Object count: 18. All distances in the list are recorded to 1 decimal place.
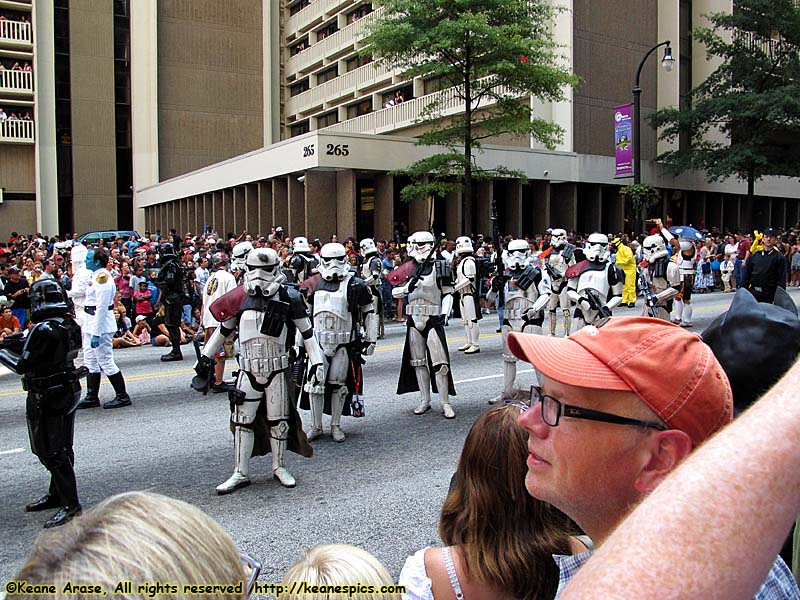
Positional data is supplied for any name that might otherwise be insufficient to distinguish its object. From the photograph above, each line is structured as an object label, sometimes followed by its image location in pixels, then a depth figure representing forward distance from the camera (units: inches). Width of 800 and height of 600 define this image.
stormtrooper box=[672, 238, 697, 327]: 633.6
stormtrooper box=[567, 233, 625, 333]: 394.6
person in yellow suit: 756.0
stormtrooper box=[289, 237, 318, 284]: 479.8
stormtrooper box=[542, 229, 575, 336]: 423.3
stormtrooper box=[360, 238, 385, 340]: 616.9
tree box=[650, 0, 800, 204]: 1341.0
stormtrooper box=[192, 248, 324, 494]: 251.1
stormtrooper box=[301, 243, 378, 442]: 310.3
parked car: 1110.4
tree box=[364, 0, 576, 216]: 810.8
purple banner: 980.6
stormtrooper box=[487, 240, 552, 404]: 377.7
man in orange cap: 63.8
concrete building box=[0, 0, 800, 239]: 1143.0
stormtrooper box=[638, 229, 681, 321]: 579.8
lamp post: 859.4
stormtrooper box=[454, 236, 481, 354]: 456.8
